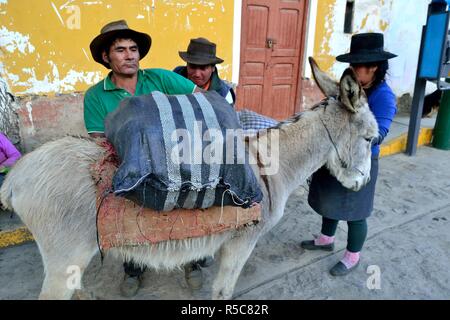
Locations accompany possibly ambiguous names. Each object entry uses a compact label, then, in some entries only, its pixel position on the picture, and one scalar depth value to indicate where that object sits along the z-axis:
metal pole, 5.67
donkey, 1.88
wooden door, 5.82
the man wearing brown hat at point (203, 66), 3.12
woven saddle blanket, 1.81
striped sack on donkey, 1.64
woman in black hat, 2.52
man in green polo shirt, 2.33
